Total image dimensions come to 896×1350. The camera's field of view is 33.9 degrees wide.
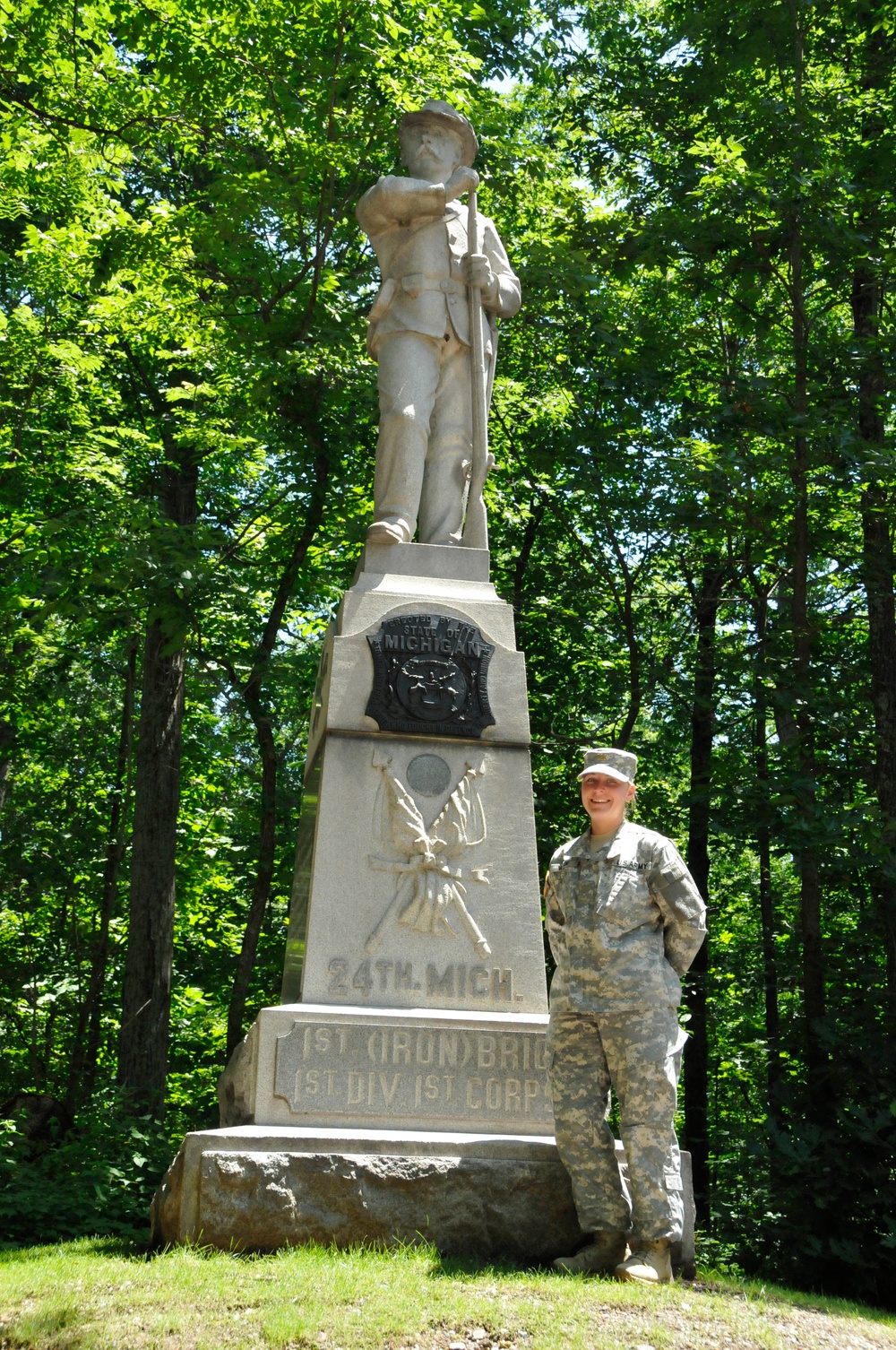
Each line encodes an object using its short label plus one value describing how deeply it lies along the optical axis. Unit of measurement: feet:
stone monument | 18.19
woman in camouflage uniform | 17.02
